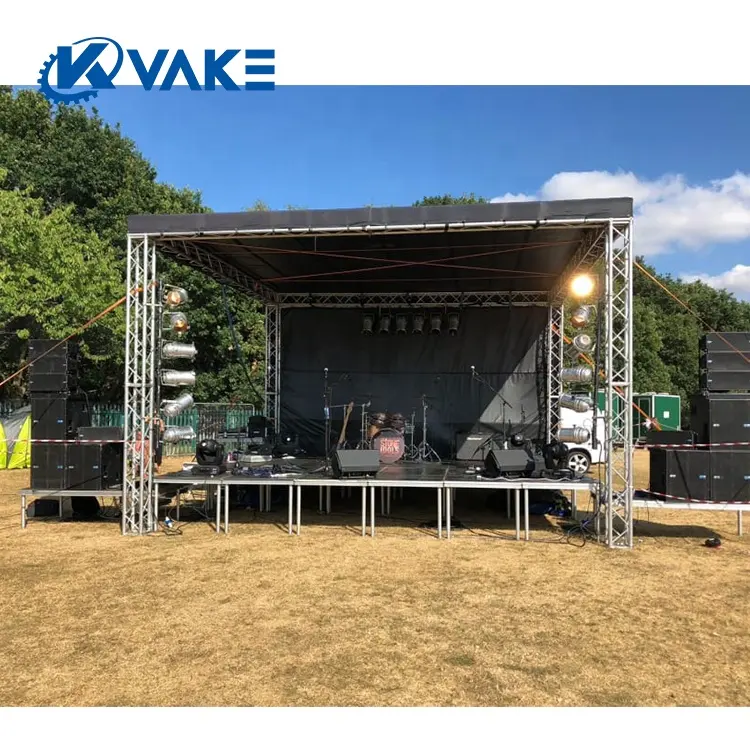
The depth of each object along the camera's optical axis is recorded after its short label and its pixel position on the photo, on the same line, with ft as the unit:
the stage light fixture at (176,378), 26.30
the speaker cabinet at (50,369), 25.98
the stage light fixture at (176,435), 26.23
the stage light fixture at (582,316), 26.53
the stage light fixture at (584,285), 28.27
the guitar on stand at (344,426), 37.71
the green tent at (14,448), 45.80
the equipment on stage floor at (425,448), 37.07
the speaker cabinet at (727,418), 22.85
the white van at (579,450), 41.39
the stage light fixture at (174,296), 26.47
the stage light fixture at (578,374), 27.68
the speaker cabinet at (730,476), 22.52
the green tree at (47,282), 50.24
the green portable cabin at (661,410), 74.81
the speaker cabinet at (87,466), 25.67
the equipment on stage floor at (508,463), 25.02
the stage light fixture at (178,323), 26.25
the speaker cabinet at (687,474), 22.79
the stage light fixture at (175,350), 26.17
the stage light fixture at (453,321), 38.68
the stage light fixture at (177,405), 25.95
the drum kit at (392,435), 35.86
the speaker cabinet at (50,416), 25.70
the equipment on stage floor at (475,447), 35.04
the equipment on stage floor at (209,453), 27.04
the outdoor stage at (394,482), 24.16
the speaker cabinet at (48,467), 25.61
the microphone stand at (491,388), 38.63
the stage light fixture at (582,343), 27.09
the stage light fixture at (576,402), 26.81
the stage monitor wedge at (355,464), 25.12
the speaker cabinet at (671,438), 23.76
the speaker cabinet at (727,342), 22.94
